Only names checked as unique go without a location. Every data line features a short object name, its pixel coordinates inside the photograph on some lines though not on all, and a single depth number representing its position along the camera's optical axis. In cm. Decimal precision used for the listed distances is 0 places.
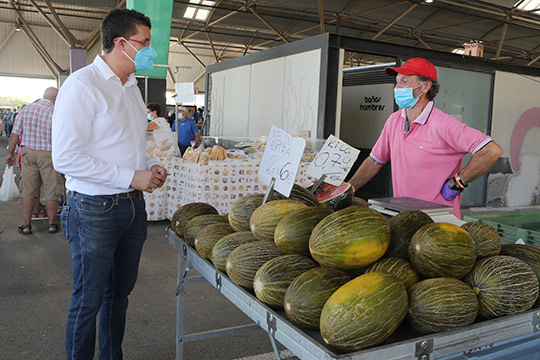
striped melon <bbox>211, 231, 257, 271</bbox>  166
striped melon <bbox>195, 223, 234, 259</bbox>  180
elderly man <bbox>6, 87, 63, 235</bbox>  539
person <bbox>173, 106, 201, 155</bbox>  905
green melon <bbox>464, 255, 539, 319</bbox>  131
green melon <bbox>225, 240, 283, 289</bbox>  151
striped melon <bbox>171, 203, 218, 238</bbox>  214
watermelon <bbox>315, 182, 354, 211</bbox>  197
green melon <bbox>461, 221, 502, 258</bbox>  148
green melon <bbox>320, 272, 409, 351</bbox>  112
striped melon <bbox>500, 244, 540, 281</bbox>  149
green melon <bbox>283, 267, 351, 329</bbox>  126
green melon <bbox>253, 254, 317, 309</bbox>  138
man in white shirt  195
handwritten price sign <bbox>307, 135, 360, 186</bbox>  204
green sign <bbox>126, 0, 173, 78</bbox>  800
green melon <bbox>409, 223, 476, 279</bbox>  134
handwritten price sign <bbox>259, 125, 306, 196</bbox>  166
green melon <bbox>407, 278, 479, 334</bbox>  121
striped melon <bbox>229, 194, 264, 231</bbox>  184
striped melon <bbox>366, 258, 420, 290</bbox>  135
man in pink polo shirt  244
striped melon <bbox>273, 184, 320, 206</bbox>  186
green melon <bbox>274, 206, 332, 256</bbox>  149
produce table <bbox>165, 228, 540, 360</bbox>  114
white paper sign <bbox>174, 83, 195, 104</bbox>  622
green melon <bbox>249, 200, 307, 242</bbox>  164
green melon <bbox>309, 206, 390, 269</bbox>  135
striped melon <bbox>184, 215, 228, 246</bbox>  198
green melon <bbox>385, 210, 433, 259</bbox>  149
